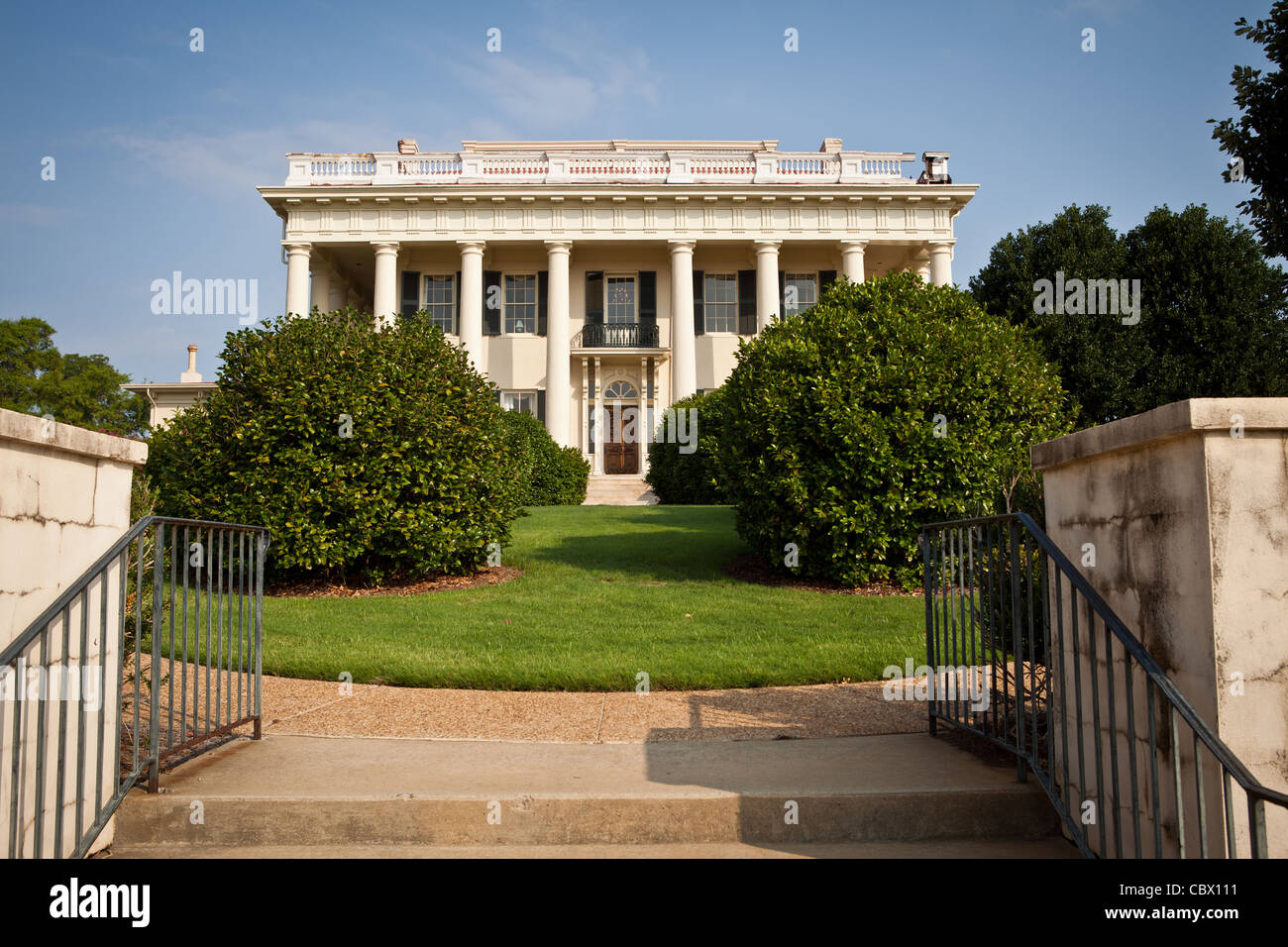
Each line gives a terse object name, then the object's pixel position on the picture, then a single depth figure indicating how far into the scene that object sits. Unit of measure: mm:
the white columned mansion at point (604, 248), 32688
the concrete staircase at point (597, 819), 3922
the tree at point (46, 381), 48656
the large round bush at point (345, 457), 10766
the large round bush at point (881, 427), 10453
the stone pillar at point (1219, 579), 2908
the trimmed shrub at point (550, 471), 23969
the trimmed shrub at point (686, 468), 21909
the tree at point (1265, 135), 13008
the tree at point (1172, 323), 25609
